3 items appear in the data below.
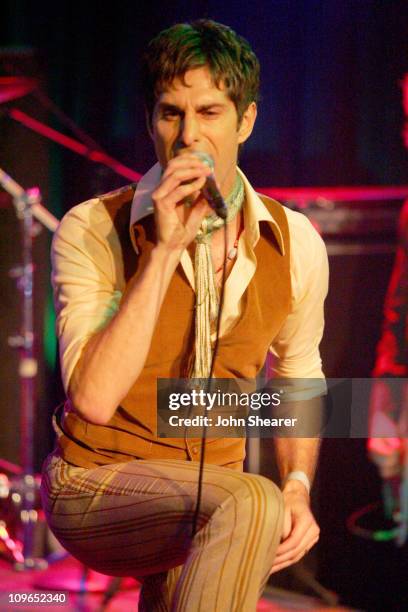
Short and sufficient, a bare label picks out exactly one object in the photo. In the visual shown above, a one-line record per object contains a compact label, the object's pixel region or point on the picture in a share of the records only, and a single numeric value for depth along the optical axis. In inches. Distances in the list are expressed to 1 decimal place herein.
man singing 122.4
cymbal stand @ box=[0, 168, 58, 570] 250.8
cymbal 250.2
